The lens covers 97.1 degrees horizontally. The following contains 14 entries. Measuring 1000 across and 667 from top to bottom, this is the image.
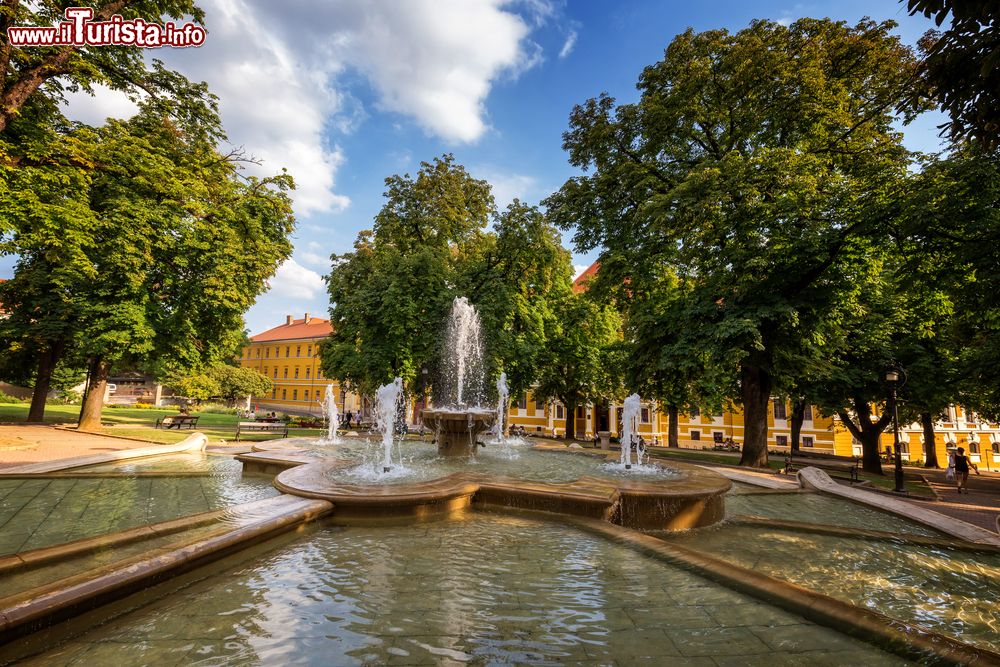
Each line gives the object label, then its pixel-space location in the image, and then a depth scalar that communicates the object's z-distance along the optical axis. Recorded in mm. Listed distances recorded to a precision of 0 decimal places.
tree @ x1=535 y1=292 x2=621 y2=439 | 27875
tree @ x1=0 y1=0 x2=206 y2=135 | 10906
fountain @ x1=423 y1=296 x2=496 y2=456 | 11734
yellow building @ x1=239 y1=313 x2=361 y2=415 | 61594
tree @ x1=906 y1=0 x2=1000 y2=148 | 4270
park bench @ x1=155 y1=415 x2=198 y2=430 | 21406
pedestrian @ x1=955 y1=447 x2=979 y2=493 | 14211
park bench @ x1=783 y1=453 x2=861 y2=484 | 14716
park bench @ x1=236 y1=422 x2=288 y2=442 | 19300
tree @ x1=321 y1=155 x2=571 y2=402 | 21547
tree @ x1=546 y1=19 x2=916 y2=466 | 13766
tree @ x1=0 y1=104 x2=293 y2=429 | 16203
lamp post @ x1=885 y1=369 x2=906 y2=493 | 12797
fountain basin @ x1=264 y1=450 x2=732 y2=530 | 6242
